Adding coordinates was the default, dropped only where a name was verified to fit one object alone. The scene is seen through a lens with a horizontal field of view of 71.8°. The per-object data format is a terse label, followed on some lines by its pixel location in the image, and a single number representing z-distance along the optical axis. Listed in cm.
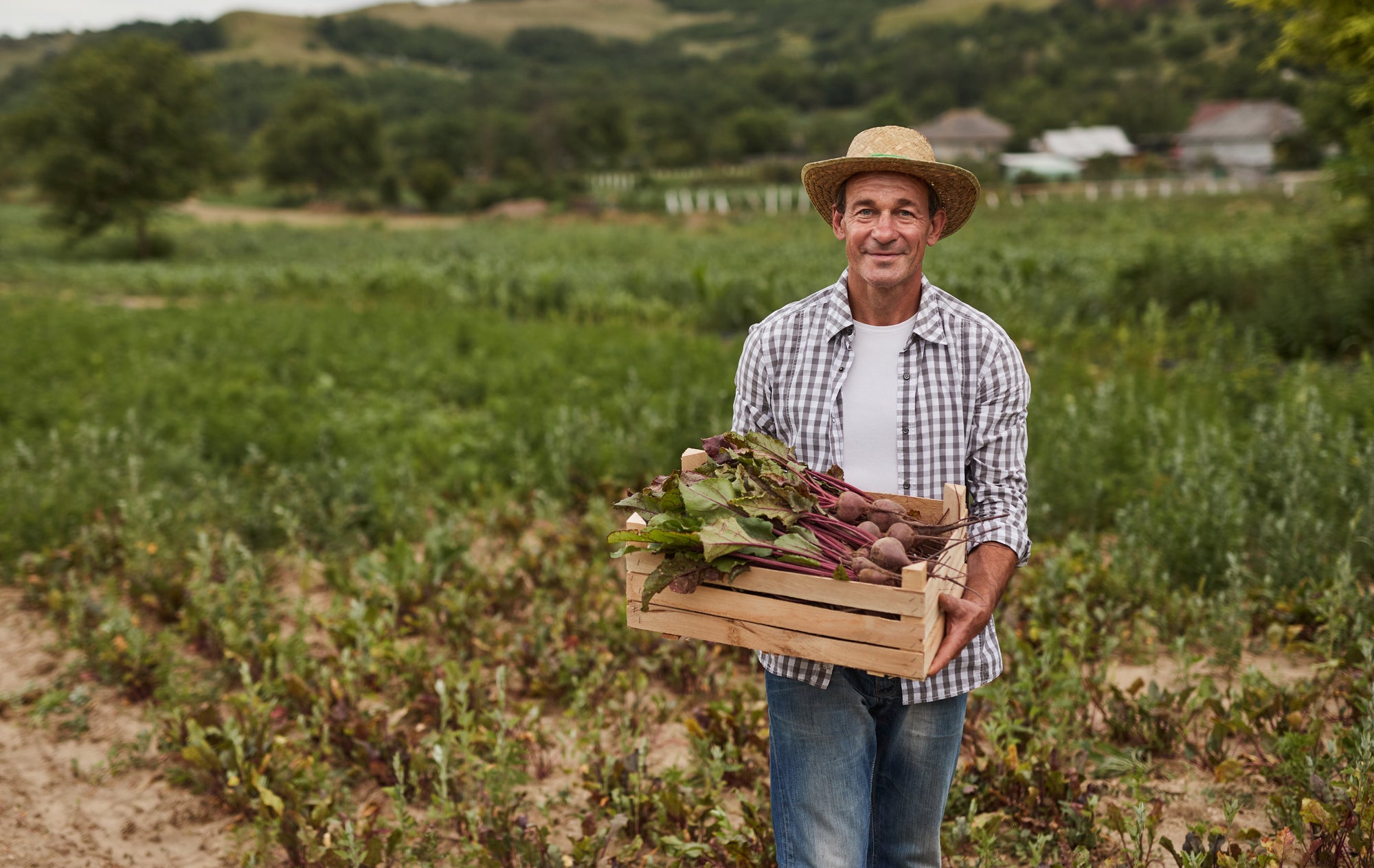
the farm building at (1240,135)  7575
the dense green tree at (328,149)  7044
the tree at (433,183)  6019
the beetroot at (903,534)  201
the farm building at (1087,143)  8350
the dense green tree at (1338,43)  767
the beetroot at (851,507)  212
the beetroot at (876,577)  191
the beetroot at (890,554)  191
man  220
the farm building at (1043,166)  6047
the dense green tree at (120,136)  3322
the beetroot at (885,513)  212
